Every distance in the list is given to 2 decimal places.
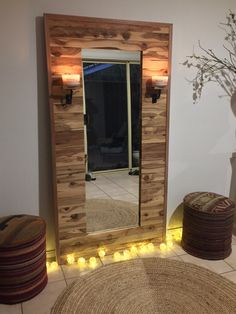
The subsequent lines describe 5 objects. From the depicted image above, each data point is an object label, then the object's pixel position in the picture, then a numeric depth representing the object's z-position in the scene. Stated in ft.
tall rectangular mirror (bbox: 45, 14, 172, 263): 6.82
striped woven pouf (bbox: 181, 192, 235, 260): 7.75
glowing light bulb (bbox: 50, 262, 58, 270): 7.50
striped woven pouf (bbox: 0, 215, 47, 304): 6.02
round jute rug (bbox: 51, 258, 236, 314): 6.12
